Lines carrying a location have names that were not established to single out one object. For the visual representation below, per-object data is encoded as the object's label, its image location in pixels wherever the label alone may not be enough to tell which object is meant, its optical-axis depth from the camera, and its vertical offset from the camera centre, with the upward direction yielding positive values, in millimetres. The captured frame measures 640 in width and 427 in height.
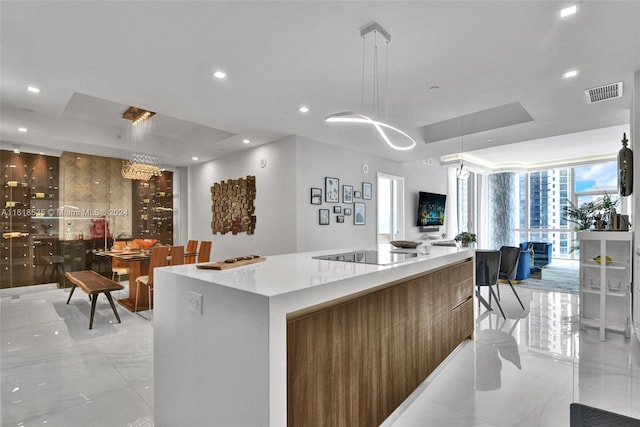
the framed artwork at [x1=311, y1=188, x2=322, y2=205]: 5137 +297
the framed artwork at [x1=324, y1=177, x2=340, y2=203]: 5387 +423
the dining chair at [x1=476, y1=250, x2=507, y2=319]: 4133 -709
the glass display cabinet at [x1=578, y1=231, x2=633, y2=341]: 3432 -765
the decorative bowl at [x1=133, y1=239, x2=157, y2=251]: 6457 -608
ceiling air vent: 3219 +1295
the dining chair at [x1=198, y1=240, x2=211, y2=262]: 5336 -657
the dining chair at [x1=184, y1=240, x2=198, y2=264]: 6094 -632
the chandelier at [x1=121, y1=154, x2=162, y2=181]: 5406 +826
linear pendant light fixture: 2261 +1327
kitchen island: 1237 -618
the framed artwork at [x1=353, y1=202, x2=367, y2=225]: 5956 +17
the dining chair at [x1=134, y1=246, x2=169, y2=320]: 4121 -640
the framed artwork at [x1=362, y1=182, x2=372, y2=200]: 6156 +469
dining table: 4488 -898
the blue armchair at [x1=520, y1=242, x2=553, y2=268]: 8172 -1034
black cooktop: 2209 -342
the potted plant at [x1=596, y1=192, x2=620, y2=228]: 3641 +39
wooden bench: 3723 -907
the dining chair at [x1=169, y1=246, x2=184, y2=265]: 4423 -584
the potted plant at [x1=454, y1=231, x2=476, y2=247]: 6980 -546
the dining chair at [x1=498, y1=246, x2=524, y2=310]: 4516 -701
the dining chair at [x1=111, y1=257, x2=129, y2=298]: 5699 -1007
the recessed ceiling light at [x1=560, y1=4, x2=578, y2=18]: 2045 +1351
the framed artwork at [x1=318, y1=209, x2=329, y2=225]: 5277 -53
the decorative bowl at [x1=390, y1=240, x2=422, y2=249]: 3175 -312
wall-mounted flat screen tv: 7832 +131
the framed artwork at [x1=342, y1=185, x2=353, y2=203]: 5727 +372
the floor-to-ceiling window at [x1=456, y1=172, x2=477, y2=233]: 9641 +295
